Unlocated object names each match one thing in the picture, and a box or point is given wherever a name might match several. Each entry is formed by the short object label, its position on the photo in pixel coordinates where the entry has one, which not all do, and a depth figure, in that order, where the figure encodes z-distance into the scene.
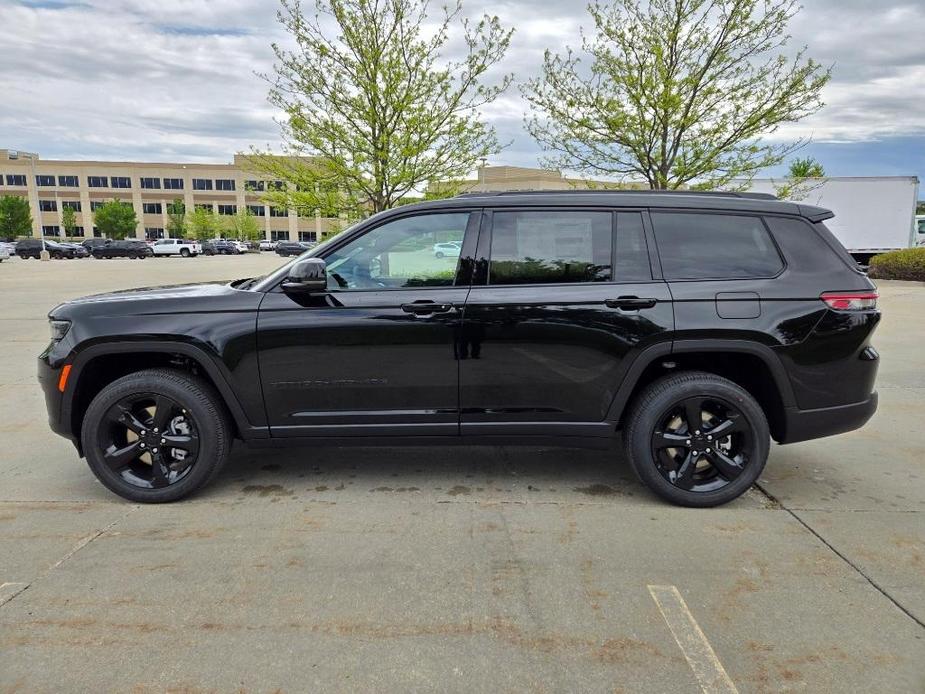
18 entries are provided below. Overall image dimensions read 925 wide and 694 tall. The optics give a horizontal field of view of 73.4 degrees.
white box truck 24.06
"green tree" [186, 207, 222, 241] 85.31
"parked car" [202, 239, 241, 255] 61.33
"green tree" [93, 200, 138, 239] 77.50
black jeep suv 3.59
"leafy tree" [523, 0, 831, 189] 10.08
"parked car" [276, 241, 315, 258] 58.06
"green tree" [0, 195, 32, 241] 66.56
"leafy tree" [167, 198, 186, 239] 86.31
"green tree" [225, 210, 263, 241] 90.81
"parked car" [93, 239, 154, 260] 49.44
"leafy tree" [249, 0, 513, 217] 9.41
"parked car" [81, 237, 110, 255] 52.10
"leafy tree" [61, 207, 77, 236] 83.44
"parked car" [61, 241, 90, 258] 49.56
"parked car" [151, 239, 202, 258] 53.36
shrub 19.48
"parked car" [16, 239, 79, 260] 47.44
